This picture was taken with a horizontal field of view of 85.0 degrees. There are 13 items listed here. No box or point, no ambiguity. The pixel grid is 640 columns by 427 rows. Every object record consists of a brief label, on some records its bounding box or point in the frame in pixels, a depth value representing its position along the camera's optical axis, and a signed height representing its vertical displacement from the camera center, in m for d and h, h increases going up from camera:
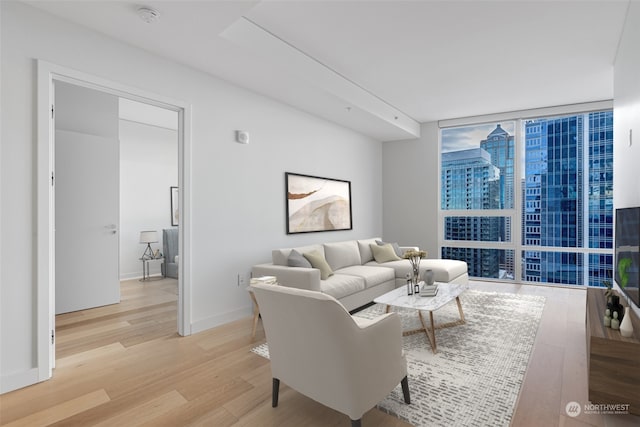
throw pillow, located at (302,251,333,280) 4.01 -0.60
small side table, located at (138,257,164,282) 6.13 -1.06
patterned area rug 2.00 -1.14
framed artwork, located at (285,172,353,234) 4.69 +0.12
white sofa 3.56 -0.75
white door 3.99 -0.11
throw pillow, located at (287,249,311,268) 3.81 -0.54
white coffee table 2.93 -0.80
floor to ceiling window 5.21 +0.23
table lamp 6.12 -0.48
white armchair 1.68 -0.71
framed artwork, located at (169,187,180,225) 6.81 +0.11
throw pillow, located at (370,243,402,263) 5.23 -0.62
